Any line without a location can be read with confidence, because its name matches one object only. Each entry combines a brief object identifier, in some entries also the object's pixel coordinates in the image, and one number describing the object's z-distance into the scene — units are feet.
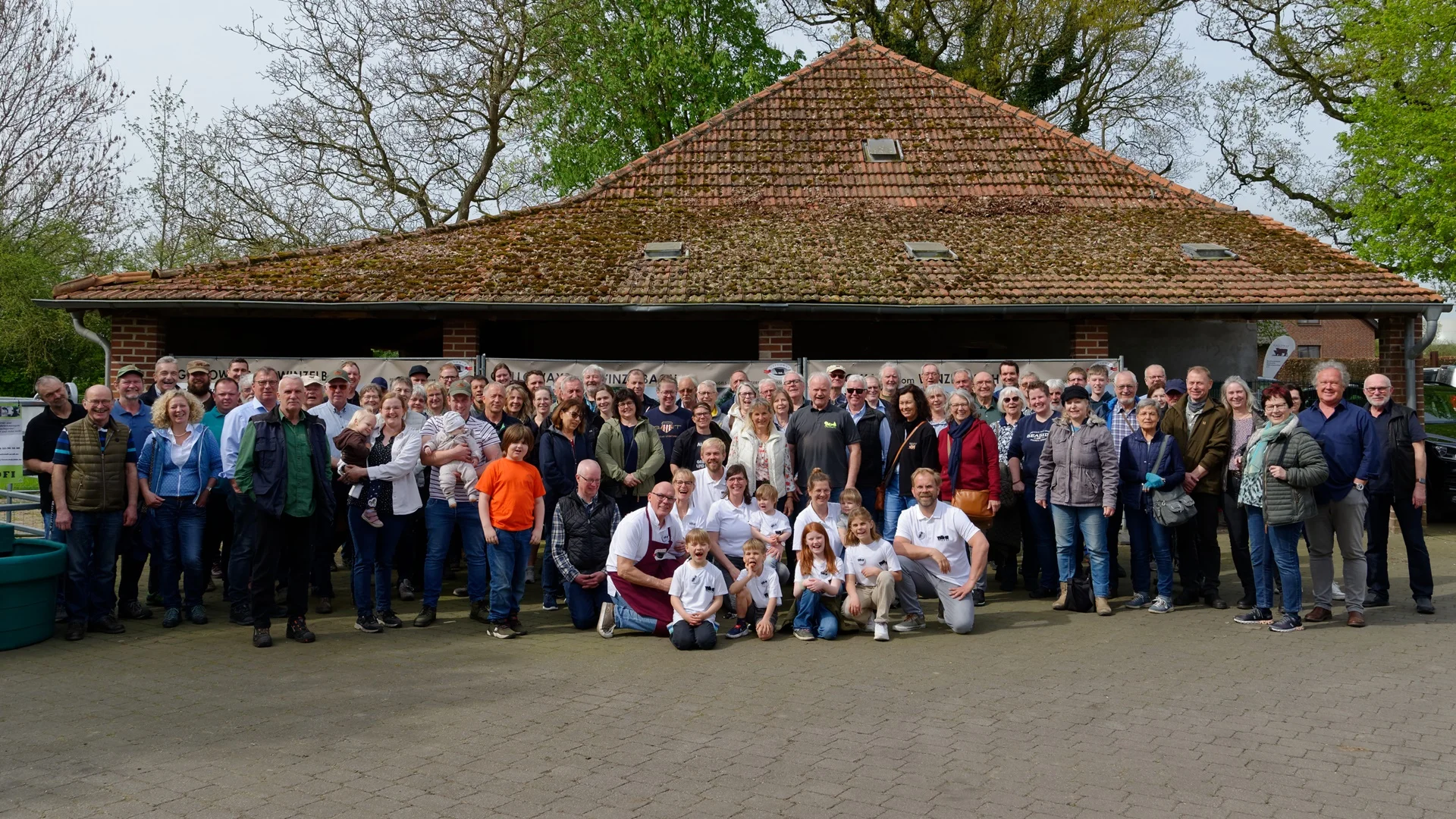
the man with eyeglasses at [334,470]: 29.30
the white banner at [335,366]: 42.29
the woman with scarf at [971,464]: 30.50
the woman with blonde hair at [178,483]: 27.68
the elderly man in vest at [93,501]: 26.02
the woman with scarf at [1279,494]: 26.35
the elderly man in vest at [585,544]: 27.53
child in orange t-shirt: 26.76
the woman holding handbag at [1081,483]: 29.07
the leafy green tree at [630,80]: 84.89
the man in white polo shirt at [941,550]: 27.27
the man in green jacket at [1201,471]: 29.17
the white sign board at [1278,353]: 54.49
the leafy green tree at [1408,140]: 68.59
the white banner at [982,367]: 43.42
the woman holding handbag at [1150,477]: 29.09
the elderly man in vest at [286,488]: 25.31
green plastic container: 24.53
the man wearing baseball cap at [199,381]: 31.14
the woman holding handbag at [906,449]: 30.86
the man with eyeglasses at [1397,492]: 29.04
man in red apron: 26.66
